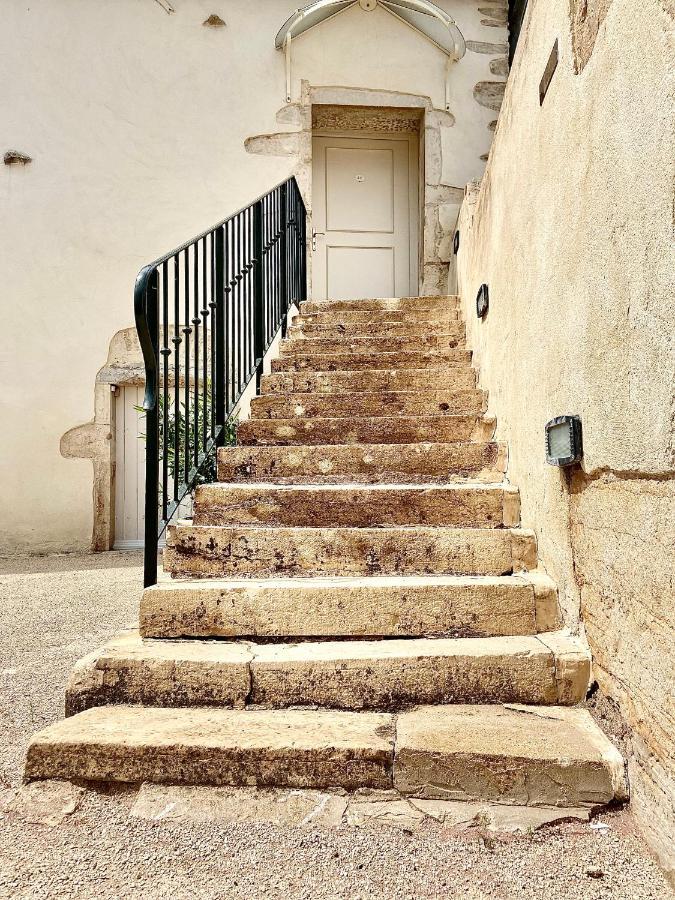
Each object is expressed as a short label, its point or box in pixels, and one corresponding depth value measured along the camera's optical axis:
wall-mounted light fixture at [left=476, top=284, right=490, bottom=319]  2.72
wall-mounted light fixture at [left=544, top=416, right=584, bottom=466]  1.44
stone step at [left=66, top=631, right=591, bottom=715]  1.44
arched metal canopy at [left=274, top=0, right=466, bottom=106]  4.91
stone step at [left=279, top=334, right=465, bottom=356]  3.30
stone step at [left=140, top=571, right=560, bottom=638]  1.62
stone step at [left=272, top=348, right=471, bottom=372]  3.13
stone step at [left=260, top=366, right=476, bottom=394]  2.93
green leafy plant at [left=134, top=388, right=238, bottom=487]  2.10
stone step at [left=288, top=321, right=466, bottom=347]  3.43
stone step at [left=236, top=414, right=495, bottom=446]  2.57
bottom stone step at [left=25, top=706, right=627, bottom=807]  1.19
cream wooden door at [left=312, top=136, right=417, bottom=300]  5.64
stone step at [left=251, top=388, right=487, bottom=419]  2.78
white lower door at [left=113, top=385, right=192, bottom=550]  5.09
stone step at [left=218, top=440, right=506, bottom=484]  2.34
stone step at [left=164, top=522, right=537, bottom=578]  1.84
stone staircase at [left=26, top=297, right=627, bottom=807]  1.25
